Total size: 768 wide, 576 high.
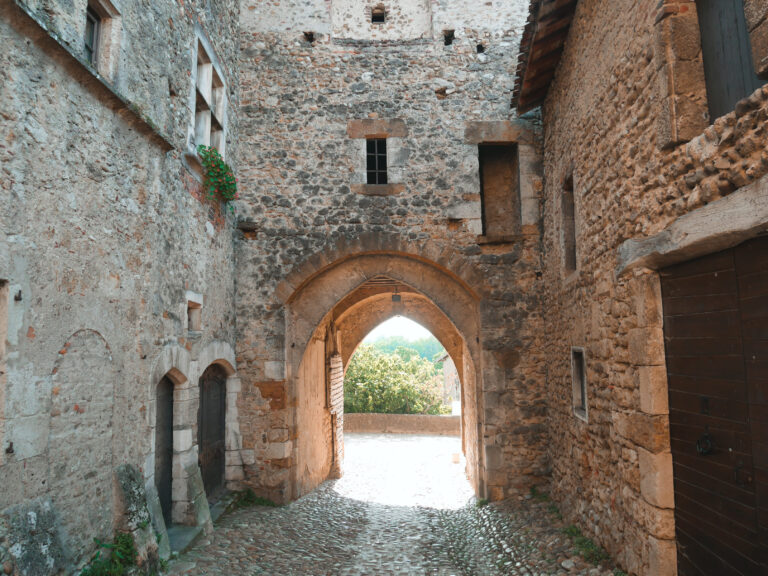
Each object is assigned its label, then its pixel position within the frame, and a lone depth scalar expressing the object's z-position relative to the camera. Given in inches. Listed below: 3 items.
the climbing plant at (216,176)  222.2
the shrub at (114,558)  136.6
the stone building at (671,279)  101.2
